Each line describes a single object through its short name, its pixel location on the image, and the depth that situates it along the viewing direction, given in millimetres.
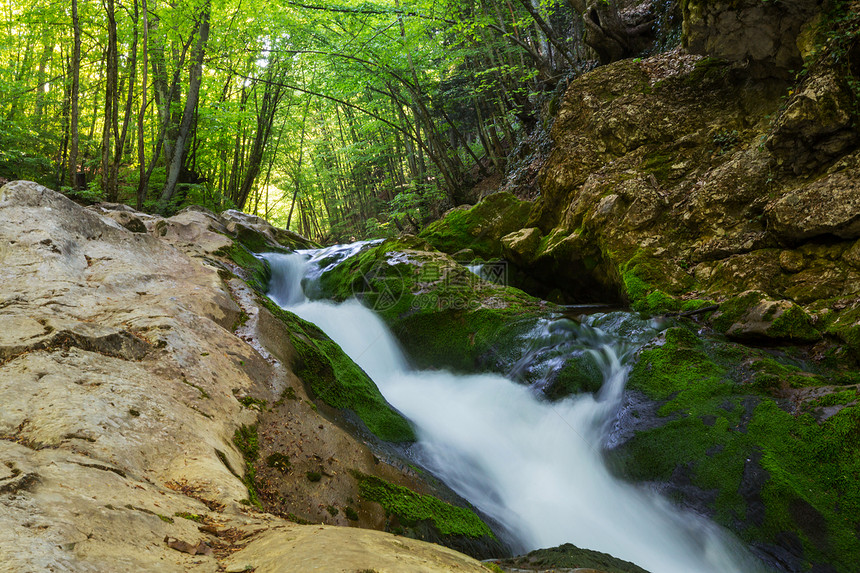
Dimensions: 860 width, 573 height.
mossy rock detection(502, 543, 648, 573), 2829
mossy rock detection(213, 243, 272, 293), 9488
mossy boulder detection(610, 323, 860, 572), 3760
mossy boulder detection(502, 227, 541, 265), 9461
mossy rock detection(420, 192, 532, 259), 11234
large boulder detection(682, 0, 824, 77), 6545
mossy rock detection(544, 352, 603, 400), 6012
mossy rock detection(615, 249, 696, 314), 6848
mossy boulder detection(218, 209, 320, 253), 11781
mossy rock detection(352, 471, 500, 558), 3430
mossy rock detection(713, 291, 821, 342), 5387
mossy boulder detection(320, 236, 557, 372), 7172
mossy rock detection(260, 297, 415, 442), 4703
